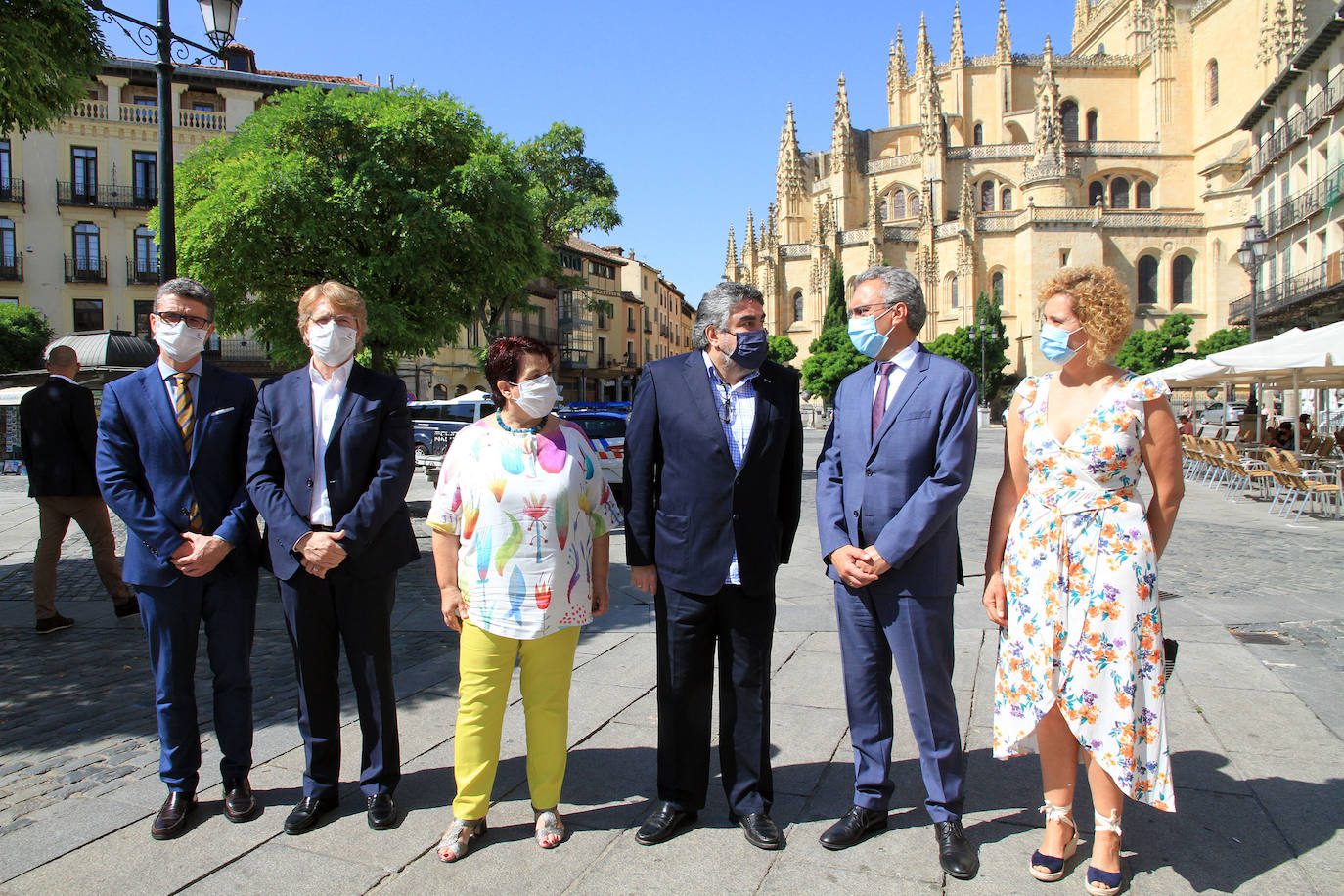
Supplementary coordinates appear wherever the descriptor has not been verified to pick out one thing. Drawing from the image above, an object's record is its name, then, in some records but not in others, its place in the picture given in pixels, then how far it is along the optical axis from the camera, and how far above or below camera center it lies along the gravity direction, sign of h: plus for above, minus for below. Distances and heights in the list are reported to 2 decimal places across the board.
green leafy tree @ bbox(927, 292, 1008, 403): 51.43 +5.67
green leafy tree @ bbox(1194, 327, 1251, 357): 38.44 +4.17
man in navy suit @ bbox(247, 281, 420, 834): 3.10 -0.26
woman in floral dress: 2.66 -0.45
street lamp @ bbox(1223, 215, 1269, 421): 18.39 +3.96
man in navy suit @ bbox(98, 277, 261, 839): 3.09 -0.26
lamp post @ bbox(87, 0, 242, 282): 7.66 +2.94
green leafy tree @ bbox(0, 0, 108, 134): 5.94 +2.91
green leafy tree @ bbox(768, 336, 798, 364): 62.19 +6.77
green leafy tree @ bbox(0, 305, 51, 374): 30.09 +4.18
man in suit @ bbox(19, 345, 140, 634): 5.86 -0.06
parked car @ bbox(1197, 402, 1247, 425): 31.93 +0.88
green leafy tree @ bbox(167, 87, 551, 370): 13.59 +3.72
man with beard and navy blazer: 2.97 -0.32
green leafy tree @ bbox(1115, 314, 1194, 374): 44.94 +4.58
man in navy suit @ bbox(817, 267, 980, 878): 2.88 -0.36
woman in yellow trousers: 2.93 -0.42
